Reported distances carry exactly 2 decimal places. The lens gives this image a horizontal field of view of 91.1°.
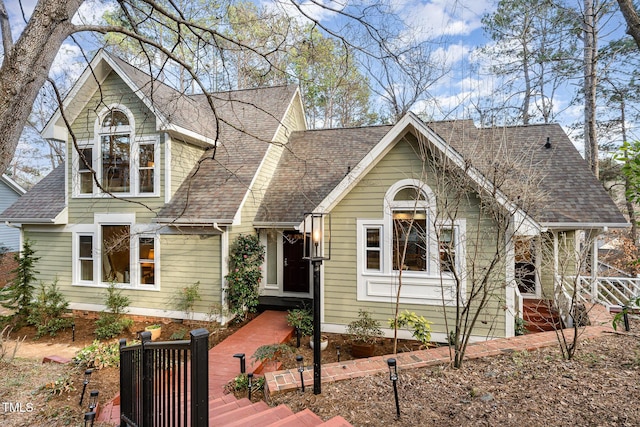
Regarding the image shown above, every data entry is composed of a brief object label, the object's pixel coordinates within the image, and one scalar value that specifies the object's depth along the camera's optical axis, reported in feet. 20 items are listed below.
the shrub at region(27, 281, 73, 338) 26.12
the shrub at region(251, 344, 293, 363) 16.87
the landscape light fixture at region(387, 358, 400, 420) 10.57
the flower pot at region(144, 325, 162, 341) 24.41
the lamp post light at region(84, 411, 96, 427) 10.42
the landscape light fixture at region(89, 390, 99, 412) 11.71
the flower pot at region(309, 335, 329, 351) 21.93
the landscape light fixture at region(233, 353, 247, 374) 16.16
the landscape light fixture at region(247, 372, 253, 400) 14.06
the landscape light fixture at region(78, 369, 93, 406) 13.73
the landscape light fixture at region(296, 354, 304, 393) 12.91
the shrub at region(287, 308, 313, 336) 23.11
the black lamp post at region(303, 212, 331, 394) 12.60
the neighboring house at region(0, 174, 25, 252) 58.44
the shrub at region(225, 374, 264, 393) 14.98
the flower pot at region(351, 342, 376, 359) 20.17
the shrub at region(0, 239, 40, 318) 27.63
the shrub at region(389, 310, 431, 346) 19.95
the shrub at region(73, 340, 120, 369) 18.11
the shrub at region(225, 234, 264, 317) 26.66
